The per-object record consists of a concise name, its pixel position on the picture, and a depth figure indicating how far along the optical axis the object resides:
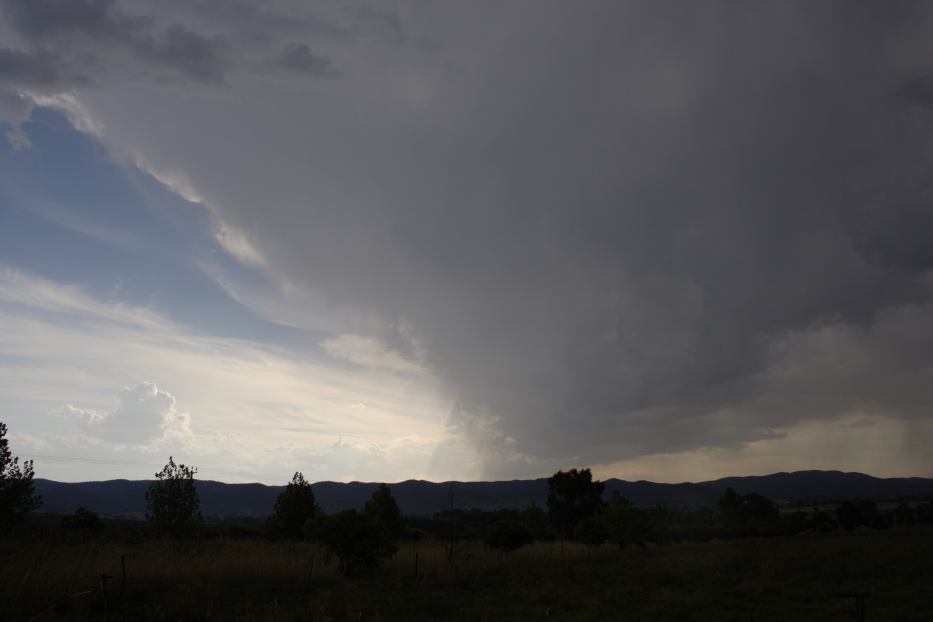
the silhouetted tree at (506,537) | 38.62
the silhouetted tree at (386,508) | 37.53
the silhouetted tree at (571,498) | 77.06
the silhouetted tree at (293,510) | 38.31
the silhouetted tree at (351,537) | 23.88
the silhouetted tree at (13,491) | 27.28
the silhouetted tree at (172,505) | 28.69
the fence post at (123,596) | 15.41
